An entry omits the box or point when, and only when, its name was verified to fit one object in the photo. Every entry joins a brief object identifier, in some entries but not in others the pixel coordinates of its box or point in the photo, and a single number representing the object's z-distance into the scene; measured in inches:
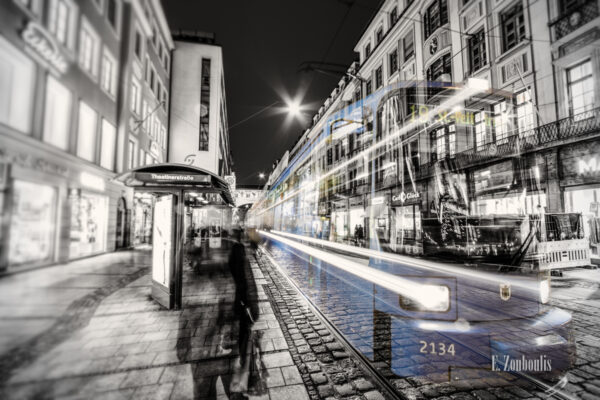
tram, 147.1
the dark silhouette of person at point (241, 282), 135.8
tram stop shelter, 210.7
